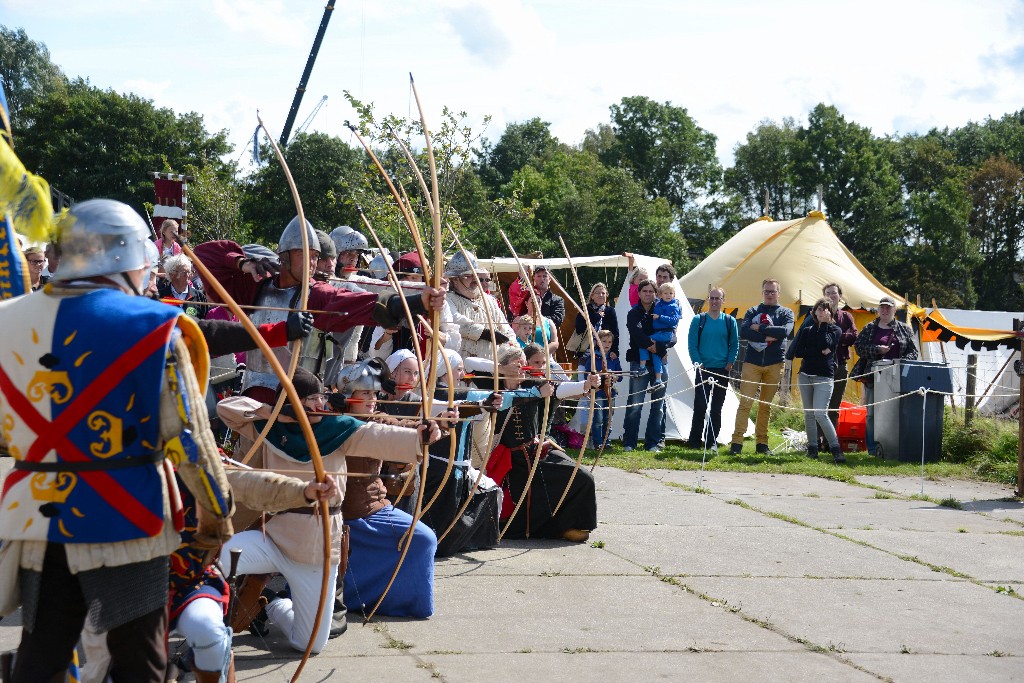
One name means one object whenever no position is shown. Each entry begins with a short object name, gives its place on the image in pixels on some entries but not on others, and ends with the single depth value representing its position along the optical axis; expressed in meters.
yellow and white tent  18.08
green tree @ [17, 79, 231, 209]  36.34
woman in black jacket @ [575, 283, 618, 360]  11.34
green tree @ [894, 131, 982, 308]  44.03
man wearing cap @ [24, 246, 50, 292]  7.28
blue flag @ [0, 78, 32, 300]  3.64
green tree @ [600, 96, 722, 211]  53.31
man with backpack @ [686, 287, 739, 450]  11.18
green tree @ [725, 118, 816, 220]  50.81
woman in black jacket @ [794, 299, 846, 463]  11.04
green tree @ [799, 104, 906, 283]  45.78
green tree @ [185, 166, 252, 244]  19.14
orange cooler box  11.64
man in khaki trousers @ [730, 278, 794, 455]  11.09
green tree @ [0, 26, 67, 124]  54.55
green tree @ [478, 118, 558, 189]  50.16
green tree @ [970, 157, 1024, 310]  45.72
